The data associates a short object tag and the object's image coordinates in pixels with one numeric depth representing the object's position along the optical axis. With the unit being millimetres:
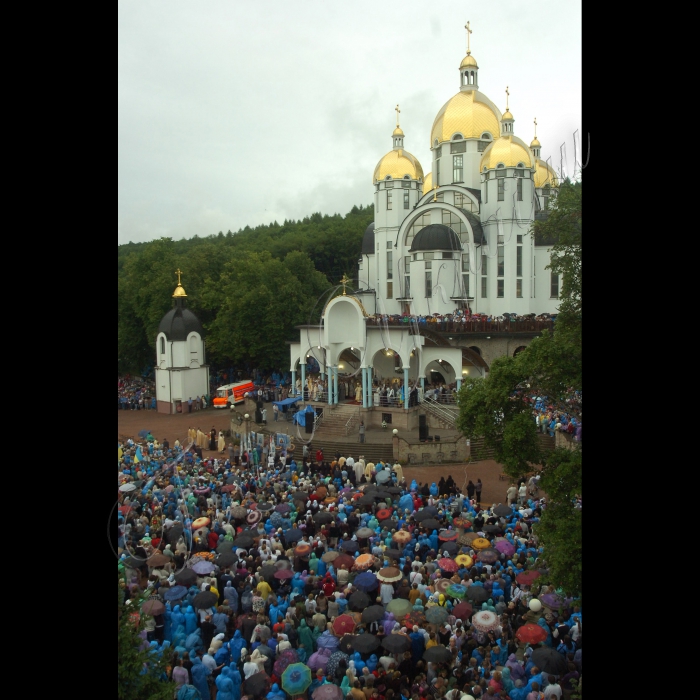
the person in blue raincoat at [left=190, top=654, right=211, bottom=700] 9133
